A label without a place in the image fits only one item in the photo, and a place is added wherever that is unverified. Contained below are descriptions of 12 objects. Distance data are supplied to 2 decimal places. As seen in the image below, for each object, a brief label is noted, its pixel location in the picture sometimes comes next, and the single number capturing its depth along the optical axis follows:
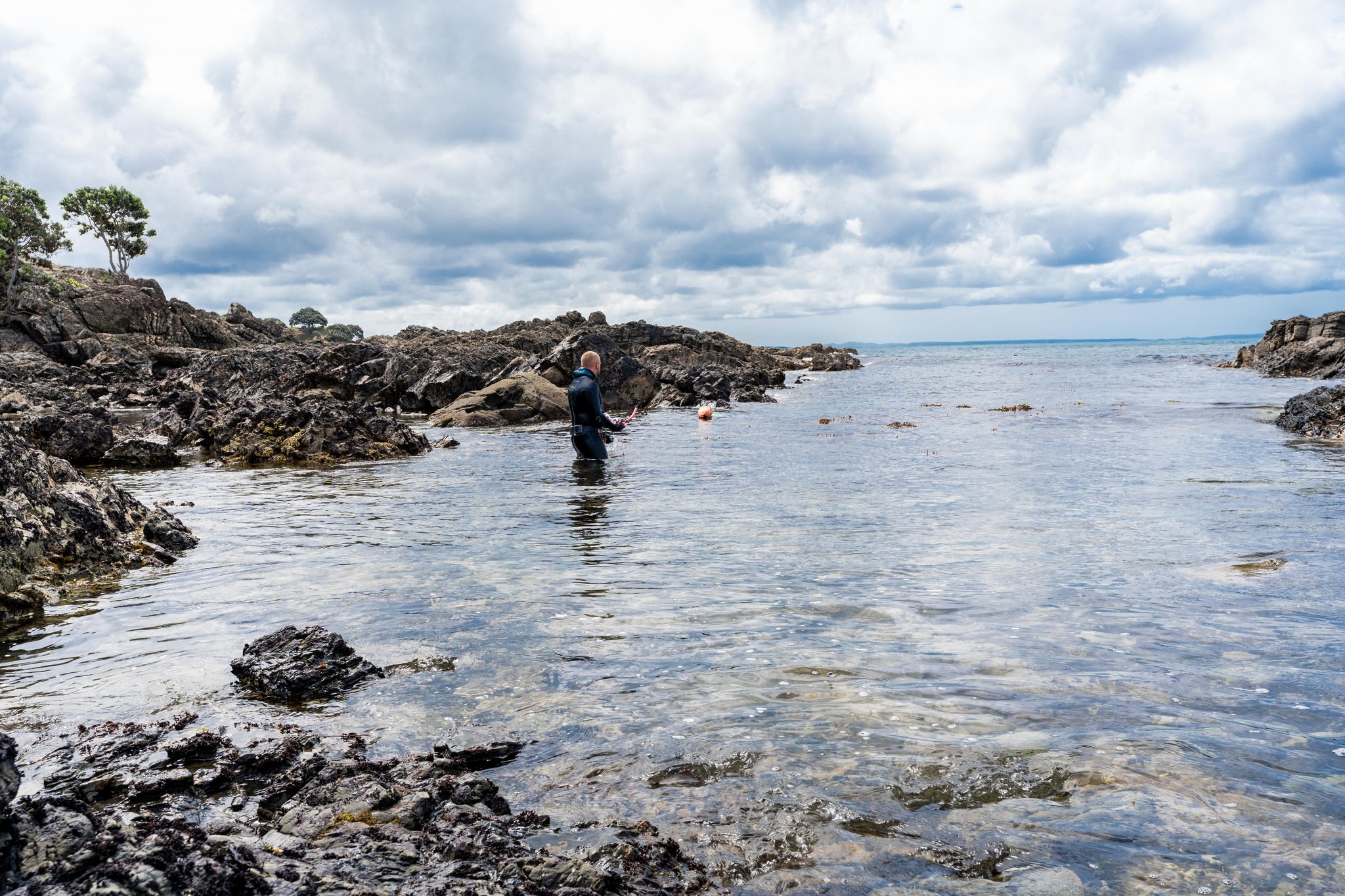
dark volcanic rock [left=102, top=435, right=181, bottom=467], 21.25
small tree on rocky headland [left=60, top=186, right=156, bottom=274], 75.88
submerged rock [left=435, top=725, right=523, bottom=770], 5.16
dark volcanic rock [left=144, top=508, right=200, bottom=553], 11.09
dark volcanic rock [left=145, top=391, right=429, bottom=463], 22.64
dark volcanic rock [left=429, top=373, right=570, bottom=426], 34.16
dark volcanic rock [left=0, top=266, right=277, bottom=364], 56.03
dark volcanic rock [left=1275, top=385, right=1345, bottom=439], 22.67
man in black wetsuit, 20.16
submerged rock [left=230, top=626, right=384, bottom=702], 6.18
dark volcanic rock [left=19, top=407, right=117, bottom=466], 20.66
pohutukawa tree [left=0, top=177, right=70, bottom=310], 57.09
